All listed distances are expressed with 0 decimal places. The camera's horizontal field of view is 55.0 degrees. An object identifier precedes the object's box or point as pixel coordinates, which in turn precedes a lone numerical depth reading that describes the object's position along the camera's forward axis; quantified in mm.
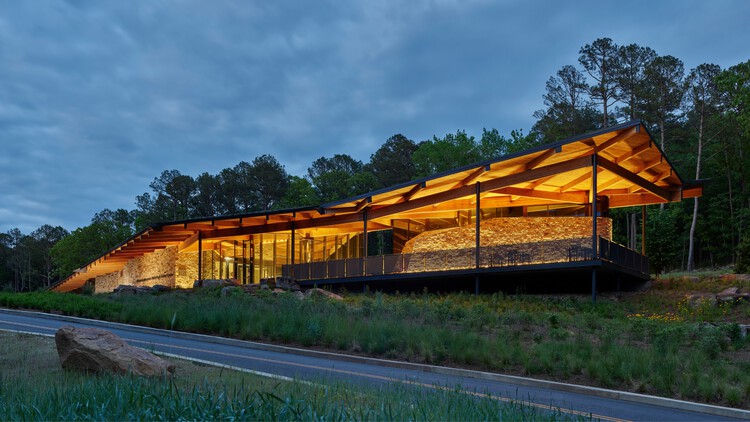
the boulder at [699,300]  24266
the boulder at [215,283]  34406
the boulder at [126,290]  32862
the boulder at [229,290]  28747
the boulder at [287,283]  34494
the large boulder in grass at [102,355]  10221
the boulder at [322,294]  27859
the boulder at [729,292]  25234
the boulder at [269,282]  34062
